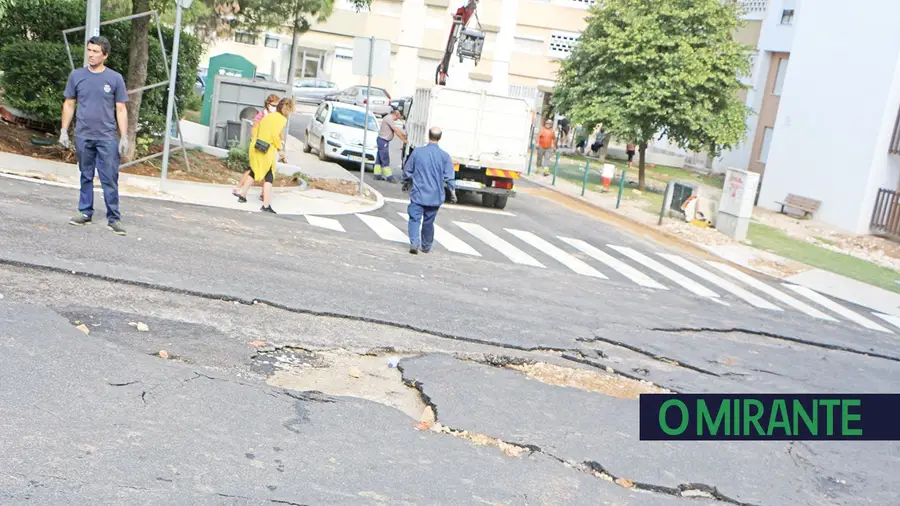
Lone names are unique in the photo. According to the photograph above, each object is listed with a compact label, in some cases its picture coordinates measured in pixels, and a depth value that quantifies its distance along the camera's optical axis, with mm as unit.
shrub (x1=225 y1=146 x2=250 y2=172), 17844
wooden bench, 26453
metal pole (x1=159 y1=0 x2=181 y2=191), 12969
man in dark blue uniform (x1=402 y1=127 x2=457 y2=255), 12633
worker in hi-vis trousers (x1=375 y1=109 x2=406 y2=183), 21281
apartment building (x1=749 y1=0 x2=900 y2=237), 24594
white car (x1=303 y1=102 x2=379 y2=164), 23234
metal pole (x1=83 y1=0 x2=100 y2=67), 13648
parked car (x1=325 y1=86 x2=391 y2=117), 45569
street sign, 16953
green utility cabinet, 24734
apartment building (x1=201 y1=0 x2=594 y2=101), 56156
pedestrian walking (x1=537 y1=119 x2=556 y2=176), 29500
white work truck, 19719
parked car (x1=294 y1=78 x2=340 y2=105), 49125
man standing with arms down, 9680
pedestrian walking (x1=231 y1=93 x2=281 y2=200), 14603
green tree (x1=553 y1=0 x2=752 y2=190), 25250
